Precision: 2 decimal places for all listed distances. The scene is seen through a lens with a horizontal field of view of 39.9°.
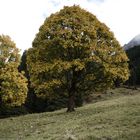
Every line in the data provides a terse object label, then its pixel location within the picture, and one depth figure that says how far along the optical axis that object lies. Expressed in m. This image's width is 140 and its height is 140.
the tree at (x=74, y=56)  23.06
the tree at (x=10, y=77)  28.67
